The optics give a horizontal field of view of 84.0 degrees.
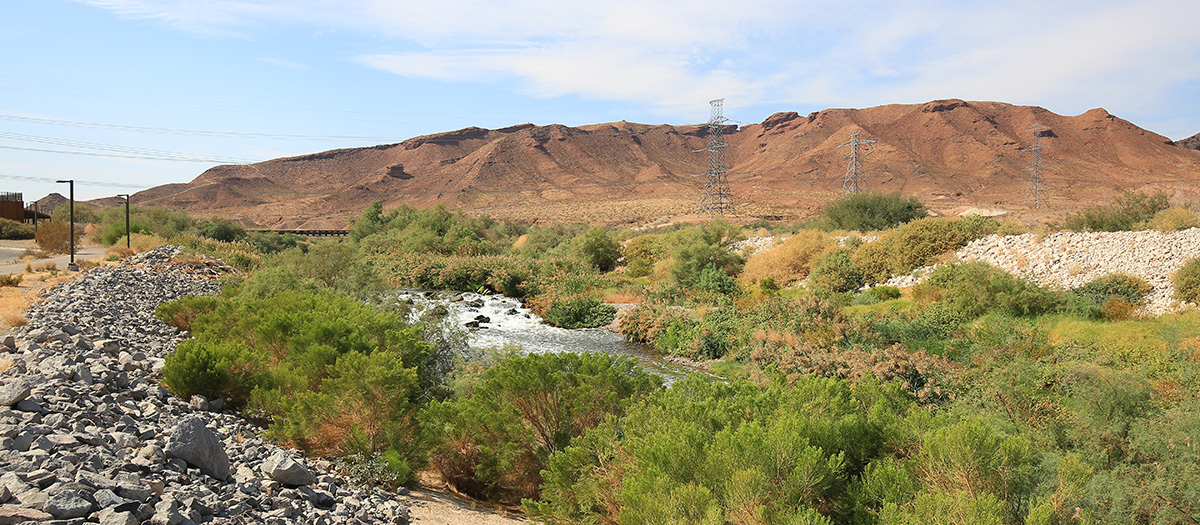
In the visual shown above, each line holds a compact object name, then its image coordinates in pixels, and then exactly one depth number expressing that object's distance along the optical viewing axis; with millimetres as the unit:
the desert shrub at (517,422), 7270
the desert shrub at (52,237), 30197
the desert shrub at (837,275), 23578
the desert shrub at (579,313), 23531
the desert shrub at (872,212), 32969
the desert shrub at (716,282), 24984
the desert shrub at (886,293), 21531
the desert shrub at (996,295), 17188
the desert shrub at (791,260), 26562
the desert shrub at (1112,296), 16250
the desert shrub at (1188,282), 16219
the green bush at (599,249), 34497
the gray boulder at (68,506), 3939
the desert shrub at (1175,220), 20828
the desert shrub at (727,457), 4578
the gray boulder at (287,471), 5695
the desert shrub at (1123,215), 24172
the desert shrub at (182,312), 13414
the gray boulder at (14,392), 5633
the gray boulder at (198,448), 5328
